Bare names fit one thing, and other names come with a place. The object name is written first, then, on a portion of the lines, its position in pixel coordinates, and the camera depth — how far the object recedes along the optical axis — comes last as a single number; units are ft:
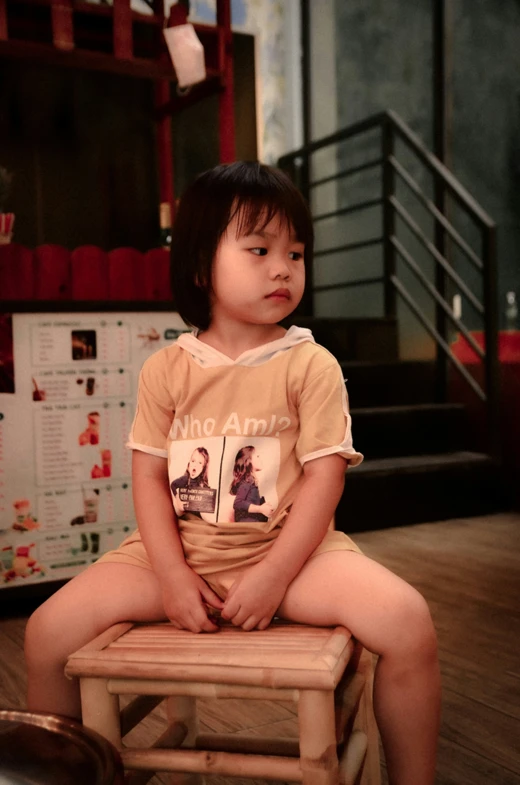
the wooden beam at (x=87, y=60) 6.89
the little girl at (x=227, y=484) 2.68
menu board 6.37
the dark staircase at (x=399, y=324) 10.27
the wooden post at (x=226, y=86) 7.88
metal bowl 2.14
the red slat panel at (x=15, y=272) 6.74
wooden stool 2.28
